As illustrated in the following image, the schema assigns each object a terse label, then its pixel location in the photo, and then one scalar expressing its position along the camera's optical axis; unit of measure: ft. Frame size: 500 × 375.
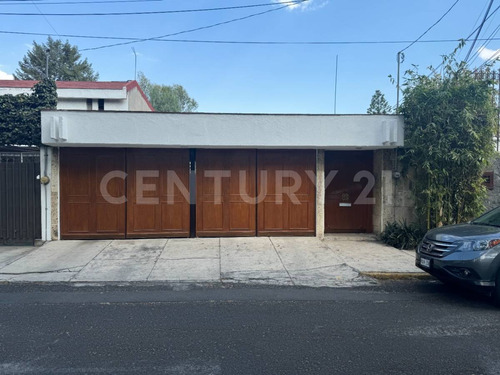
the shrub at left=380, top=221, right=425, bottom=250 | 29.40
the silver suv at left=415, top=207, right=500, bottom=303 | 16.58
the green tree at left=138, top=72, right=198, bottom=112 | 131.64
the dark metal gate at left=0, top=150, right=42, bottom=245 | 29.30
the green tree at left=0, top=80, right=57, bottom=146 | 31.81
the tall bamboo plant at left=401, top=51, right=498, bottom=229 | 28.45
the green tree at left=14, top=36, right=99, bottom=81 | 136.77
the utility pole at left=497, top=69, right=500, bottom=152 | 29.55
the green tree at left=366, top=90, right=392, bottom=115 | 73.56
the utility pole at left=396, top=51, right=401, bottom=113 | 61.88
